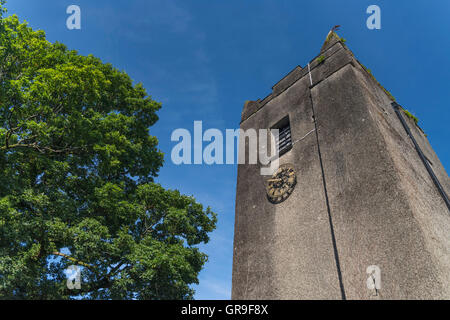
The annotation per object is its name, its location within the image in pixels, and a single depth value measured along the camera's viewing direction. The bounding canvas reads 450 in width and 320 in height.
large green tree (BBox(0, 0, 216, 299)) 7.45
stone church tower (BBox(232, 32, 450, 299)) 5.40
